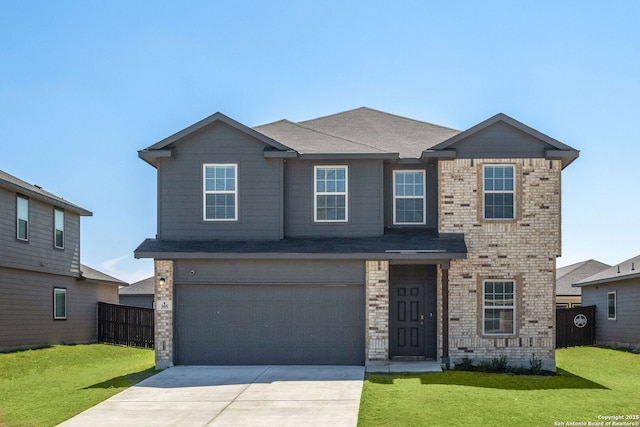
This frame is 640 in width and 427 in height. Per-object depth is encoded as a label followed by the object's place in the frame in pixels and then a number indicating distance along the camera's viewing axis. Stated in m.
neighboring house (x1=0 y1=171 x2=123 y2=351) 23.52
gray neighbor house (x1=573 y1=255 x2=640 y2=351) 25.14
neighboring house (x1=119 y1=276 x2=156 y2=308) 39.31
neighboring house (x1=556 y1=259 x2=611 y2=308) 35.84
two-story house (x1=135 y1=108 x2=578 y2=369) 18.03
